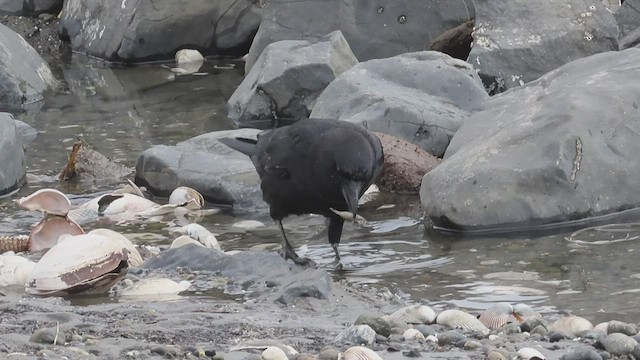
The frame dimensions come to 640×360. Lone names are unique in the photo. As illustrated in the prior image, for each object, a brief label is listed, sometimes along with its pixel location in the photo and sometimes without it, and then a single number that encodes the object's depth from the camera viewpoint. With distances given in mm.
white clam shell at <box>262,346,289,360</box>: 8492
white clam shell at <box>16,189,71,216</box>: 13539
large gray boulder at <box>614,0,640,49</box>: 23155
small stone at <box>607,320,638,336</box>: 9758
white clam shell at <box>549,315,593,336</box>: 10078
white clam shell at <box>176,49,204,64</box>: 26594
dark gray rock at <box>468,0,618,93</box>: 20312
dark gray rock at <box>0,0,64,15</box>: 28937
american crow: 12109
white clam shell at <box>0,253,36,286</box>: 11469
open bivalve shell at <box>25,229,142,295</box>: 11133
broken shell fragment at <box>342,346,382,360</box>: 8602
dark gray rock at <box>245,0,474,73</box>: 22984
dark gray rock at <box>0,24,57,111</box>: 22875
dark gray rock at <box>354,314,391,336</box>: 9656
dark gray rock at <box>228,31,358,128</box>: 20531
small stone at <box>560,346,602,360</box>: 8687
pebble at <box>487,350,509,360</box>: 8859
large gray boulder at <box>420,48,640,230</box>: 14539
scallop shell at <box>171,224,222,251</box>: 14023
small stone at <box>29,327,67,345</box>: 8578
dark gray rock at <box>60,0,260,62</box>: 26078
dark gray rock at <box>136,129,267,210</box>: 16266
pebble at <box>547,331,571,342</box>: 9672
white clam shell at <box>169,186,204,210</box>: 15977
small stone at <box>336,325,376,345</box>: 9234
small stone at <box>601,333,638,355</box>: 9078
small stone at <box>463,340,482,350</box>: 9273
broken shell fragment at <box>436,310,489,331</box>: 10187
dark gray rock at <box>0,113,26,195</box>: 17094
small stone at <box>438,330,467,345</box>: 9453
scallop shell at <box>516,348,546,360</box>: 8883
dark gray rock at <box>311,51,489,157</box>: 17500
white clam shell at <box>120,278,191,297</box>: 11258
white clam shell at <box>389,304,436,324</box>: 10359
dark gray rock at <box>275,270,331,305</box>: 11008
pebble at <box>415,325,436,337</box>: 9828
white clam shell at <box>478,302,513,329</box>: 10500
